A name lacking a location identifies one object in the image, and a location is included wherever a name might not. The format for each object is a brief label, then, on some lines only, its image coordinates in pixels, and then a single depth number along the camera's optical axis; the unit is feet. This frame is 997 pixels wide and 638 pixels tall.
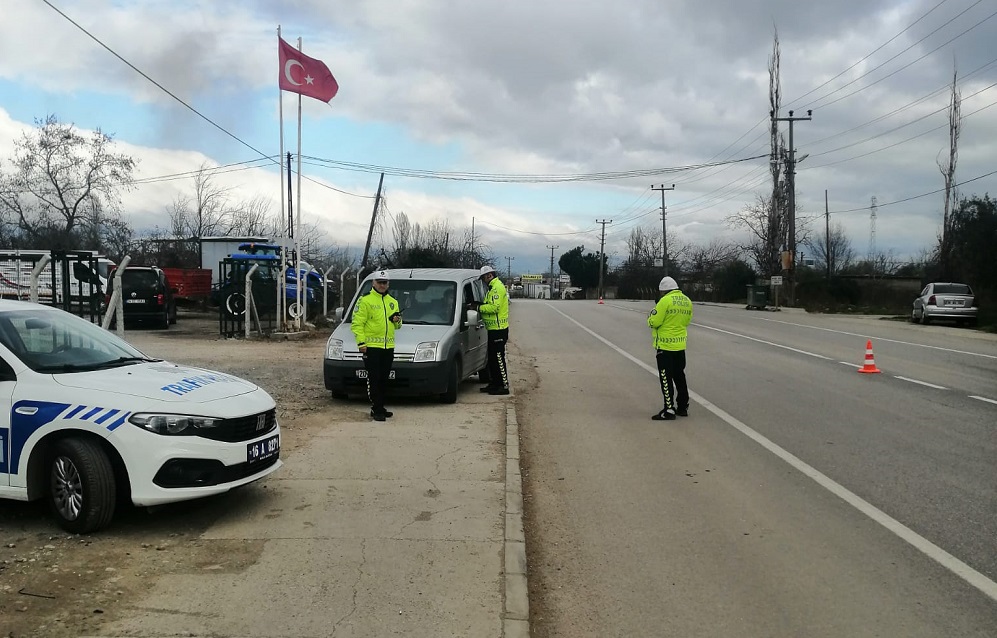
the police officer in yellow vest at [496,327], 38.58
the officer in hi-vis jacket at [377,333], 31.55
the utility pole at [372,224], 140.61
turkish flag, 65.77
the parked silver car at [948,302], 96.53
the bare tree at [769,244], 177.78
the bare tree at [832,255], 224.41
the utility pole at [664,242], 243.19
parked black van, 73.36
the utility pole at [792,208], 150.00
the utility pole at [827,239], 224.25
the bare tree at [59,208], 137.59
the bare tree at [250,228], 177.78
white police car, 17.29
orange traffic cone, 48.09
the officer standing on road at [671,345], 33.63
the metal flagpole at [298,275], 67.62
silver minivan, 34.88
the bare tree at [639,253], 312.38
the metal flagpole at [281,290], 68.40
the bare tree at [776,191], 172.96
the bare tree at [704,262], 267.22
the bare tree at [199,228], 173.78
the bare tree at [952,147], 154.71
